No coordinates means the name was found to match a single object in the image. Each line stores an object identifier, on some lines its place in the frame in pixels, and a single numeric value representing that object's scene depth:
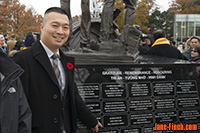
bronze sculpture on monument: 5.23
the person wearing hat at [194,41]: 6.13
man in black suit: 2.23
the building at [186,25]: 40.91
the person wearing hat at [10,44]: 8.85
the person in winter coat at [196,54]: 4.91
